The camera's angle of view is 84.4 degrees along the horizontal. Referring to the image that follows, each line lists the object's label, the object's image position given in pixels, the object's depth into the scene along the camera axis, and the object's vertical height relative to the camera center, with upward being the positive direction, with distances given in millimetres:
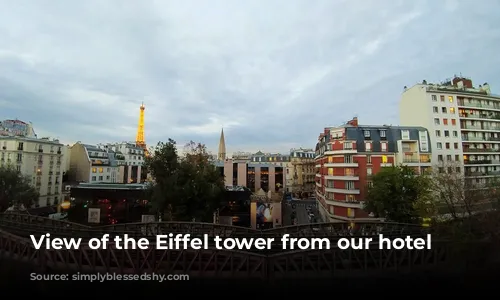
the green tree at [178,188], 28031 -996
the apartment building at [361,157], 40406 +3258
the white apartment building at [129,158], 69188 +5860
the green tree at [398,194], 27641 -1642
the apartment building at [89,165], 62750 +2999
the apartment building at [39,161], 47531 +3111
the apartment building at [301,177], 89062 +358
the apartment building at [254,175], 68188 +861
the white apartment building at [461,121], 44625 +9525
